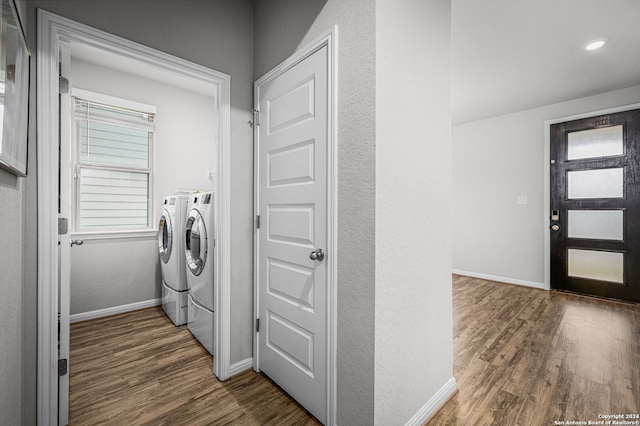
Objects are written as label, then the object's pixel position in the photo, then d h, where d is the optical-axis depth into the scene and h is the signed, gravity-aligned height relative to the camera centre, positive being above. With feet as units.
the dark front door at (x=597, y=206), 10.96 +0.37
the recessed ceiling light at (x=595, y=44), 8.03 +5.08
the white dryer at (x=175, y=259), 8.85 -1.54
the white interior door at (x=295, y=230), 4.84 -0.32
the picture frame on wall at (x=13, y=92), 2.84 +1.41
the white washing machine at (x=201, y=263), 7.13 -1.39
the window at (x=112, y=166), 9.82 +1.78
